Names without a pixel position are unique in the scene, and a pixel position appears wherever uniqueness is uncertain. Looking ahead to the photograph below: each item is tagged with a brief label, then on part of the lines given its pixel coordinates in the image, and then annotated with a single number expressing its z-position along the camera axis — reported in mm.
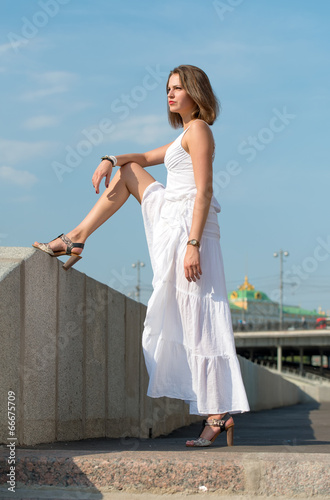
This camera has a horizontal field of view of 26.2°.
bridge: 72500
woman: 4008
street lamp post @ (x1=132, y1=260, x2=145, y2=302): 89038
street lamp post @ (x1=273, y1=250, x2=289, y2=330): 76350
